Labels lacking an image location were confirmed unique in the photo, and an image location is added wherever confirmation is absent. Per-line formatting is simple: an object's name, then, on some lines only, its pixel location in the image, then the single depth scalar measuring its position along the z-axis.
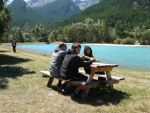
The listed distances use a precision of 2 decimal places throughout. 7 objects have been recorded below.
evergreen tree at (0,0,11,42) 14.54
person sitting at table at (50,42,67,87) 5.92
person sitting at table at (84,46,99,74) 6.22
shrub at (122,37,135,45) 66.27
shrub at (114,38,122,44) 68.45
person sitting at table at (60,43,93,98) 5.40
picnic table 5.36
